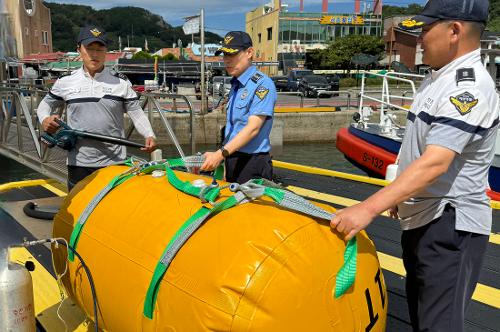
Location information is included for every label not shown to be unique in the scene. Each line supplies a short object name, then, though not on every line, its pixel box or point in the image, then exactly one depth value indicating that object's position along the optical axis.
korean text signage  68.88
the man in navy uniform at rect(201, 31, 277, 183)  3.16
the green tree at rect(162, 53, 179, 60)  65.49
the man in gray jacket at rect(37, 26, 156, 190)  3.31
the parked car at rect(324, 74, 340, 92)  30.43
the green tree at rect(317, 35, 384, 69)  54.50
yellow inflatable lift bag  1.71
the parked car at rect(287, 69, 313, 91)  30.31
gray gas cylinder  1.82
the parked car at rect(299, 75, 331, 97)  28.13
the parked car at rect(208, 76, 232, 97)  23.30
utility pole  15.14
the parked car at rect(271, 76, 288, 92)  32.91
